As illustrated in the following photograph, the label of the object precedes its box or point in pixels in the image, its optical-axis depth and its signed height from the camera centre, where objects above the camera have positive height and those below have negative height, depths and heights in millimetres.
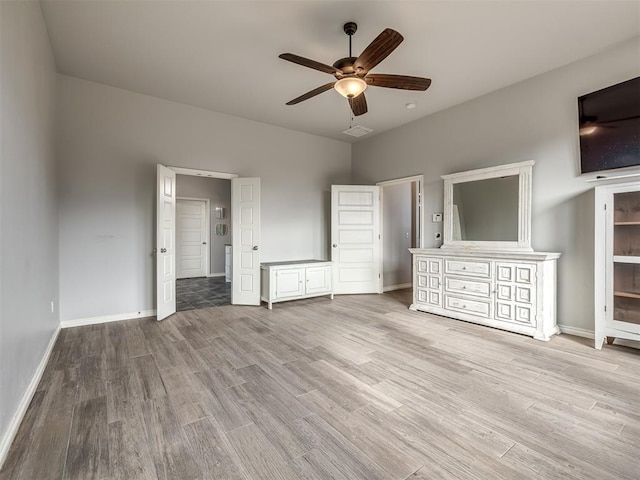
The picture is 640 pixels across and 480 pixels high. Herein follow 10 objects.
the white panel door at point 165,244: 4000 -85
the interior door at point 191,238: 7723 -9
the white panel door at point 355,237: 5695 +9
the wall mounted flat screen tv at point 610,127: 2957 +1149
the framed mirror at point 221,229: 8289 +243
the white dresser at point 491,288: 3332 -646
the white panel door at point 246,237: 4902 +10
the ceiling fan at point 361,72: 2235 +1426
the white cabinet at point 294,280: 4852 -739
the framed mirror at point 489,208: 3719 +408
